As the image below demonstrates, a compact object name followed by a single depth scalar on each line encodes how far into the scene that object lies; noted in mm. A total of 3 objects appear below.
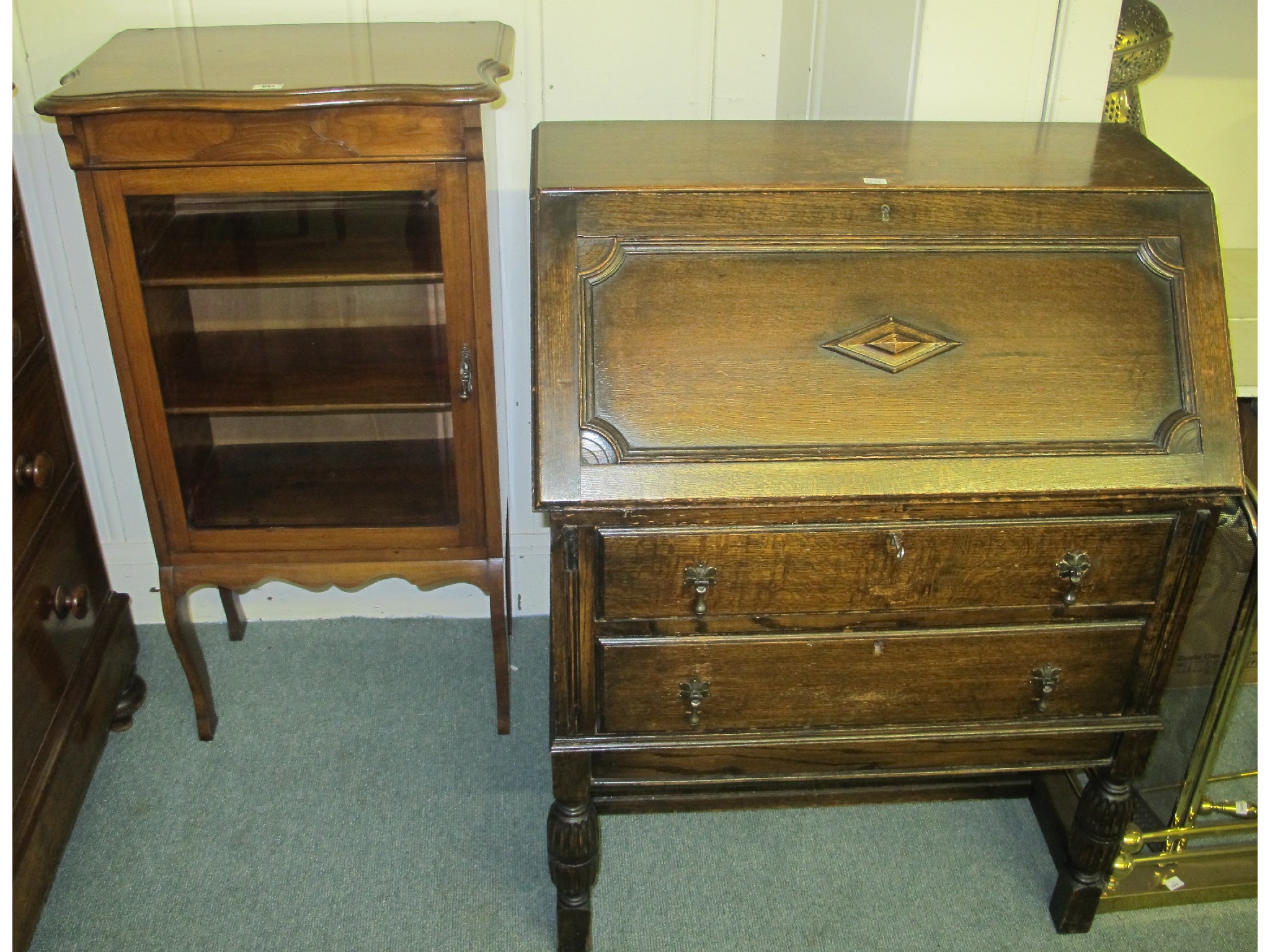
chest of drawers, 1905
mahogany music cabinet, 1695
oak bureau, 1493
